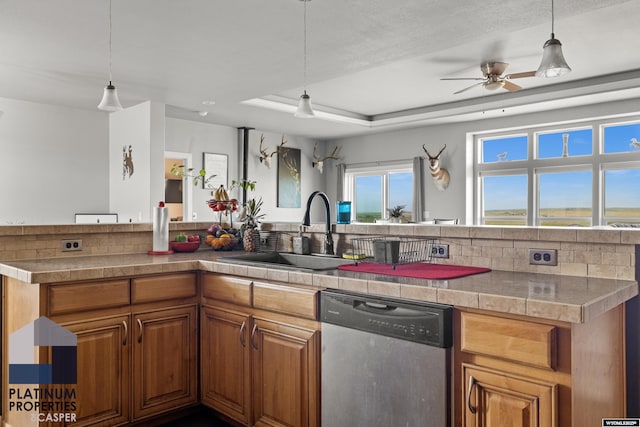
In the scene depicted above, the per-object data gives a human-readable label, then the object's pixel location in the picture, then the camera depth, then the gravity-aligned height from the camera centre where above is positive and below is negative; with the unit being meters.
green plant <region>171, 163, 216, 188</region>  6.85 +0.62
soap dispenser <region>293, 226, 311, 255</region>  2.81 -0.18
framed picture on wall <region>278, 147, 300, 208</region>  8.20 +0.67
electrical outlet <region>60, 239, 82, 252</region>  2.70 -0.17
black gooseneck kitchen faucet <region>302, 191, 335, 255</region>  2.66 -0.12
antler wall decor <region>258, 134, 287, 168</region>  7.85 +1.01
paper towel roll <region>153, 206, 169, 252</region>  2.96 -0.10
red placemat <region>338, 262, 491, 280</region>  1.89 -0.23
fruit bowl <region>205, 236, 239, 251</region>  3.14 -0.18
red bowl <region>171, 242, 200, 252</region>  3.06 -0.20
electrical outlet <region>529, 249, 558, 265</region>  1.94 -0.17
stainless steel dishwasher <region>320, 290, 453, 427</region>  1.57 -0.53
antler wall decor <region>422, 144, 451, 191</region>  7.30 +0.68
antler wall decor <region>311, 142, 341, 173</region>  8.73 +1.08
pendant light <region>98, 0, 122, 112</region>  3.01 +0.74
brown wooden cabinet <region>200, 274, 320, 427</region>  2.02 -0.65
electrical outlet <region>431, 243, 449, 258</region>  2.26 -0.17
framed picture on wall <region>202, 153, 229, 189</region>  7.12 +0.75
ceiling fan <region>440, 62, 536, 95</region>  4.68 +1.42
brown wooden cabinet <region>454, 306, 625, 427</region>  1.35 -0.48
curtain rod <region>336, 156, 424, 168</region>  7.90 +0.92
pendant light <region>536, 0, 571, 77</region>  2.58 +0.87
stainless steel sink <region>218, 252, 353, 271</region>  2.40 -0.25
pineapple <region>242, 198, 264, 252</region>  3.06 -0.08
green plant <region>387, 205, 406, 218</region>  7.57 +0.06
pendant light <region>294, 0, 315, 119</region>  3.52 +0.81
